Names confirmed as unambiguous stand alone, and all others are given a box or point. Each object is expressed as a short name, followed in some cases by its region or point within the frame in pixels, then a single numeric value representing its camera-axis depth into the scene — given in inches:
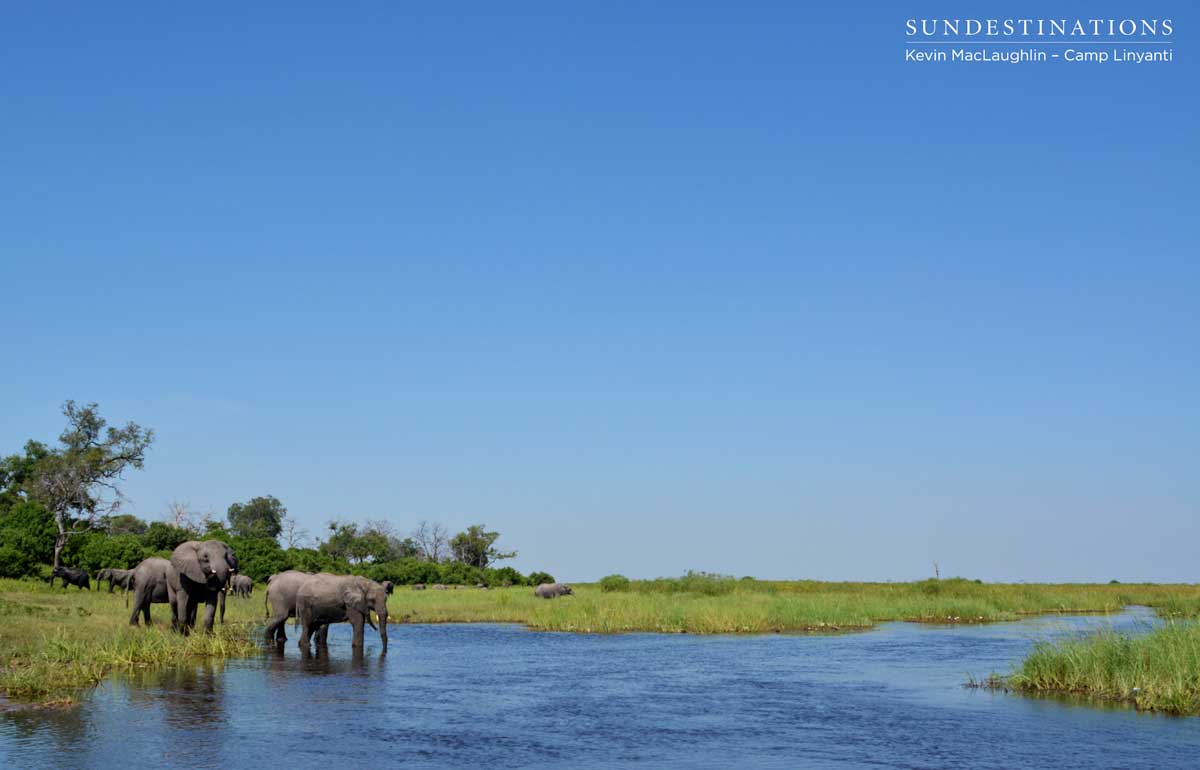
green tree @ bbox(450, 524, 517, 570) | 4330.7
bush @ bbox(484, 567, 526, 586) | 3241.1
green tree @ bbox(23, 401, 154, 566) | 3240.7
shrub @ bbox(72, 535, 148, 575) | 2401.6
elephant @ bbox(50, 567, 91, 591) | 1999.3
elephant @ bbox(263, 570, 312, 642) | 1167.0
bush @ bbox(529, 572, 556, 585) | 3302.2
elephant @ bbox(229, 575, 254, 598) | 2018.9
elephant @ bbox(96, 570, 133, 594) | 1905.8
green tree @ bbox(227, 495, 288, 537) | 4805.6
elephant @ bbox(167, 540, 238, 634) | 1096.8
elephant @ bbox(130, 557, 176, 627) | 1184.8
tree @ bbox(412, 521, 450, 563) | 4566.9
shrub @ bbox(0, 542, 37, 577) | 2101.4
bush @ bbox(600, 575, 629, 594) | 2810.0
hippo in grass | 2479.1
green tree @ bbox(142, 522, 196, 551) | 2623.0
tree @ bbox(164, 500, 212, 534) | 3772.9
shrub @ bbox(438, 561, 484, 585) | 3149.6
